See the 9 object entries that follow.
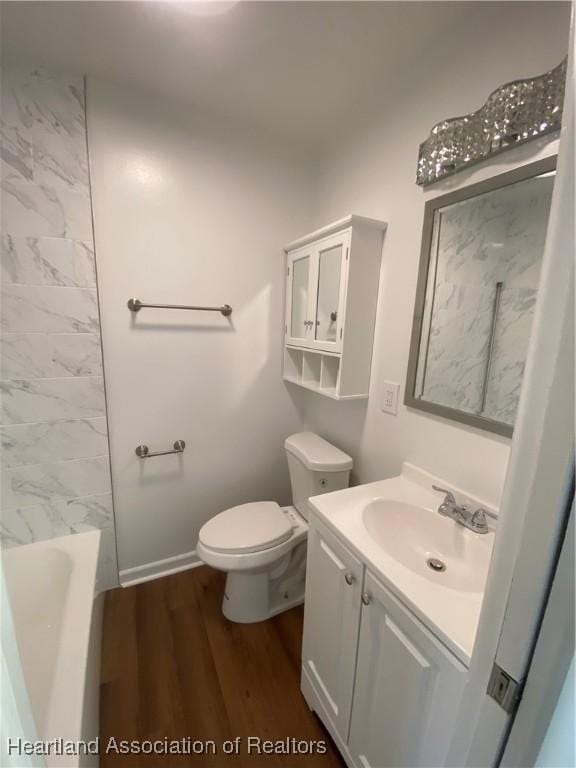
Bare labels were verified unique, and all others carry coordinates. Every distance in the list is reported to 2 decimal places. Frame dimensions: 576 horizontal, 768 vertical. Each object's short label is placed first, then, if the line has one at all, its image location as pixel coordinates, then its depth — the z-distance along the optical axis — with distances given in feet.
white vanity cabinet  2.41
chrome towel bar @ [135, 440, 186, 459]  5.62
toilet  4.83
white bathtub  2.99
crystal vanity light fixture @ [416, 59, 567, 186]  2.84
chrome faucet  3.35
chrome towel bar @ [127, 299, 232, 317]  5.14
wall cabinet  4.60
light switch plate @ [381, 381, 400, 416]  4.61
